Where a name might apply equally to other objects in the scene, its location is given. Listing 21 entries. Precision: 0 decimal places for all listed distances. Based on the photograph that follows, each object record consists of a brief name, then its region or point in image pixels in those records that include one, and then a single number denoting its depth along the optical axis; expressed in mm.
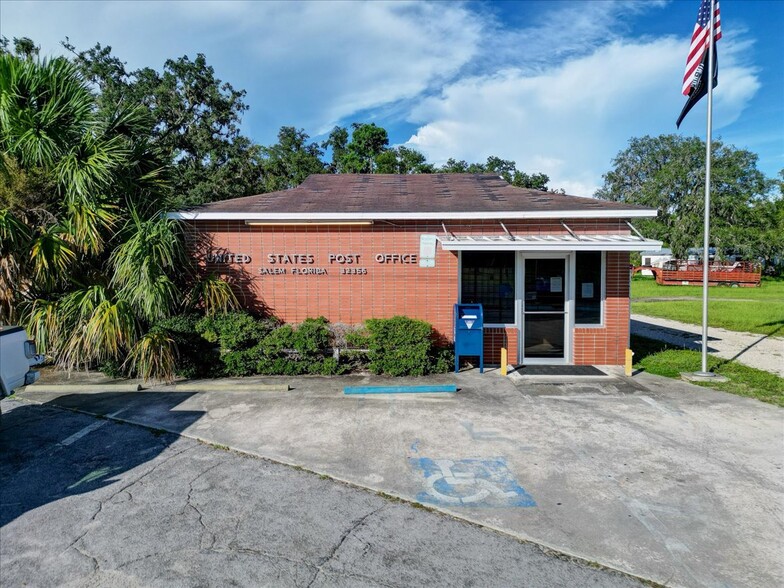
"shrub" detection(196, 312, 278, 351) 8492
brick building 9352
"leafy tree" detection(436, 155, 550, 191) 37750
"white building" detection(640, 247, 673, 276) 56519
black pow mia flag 8516
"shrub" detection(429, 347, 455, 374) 8773
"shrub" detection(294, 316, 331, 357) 8602
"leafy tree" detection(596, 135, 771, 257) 41094
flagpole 8250
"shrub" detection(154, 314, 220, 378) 8359
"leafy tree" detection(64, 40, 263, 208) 21984
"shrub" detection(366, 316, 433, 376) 8516
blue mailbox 8594
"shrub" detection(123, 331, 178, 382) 7734
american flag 8422
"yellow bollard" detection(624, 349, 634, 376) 8656
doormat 8805
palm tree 7820
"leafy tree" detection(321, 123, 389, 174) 33938
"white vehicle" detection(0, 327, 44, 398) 5602
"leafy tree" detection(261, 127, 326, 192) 28109
